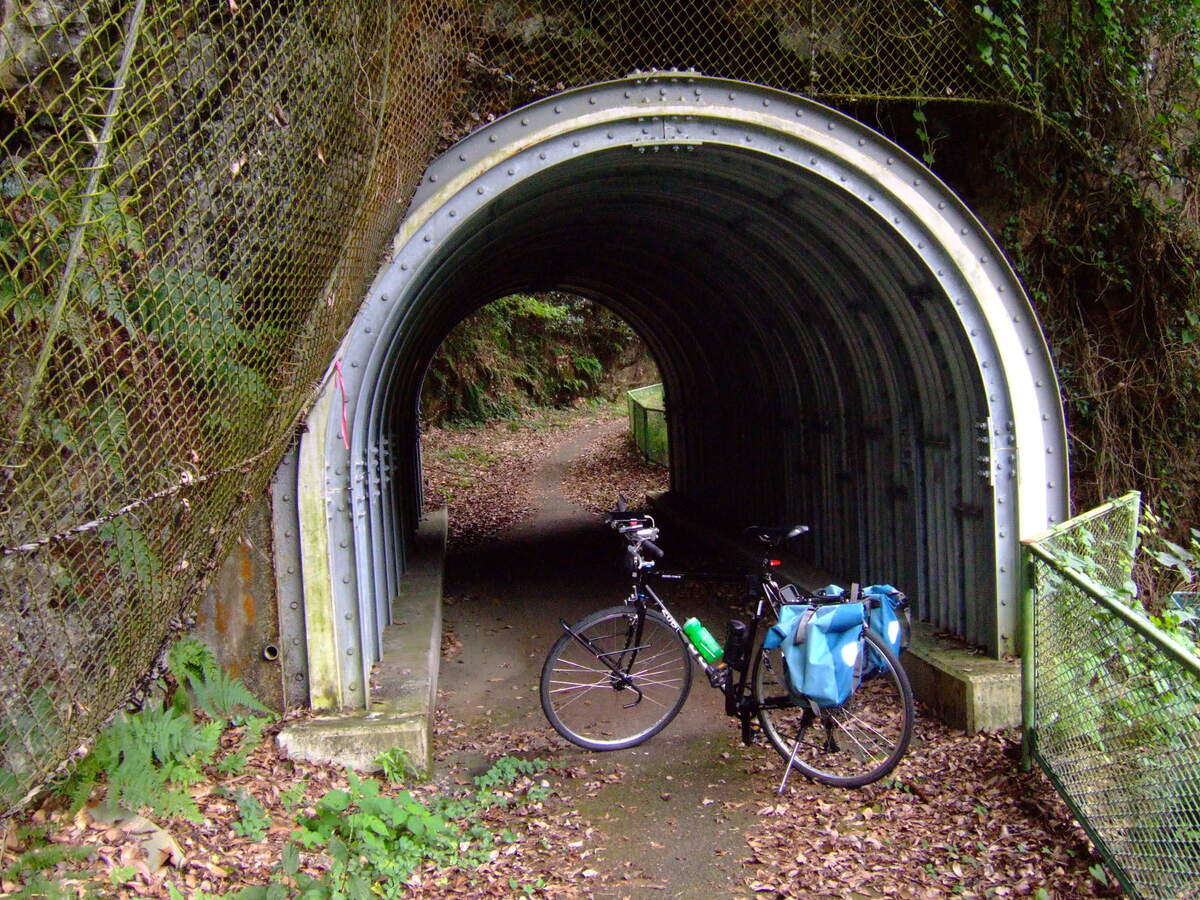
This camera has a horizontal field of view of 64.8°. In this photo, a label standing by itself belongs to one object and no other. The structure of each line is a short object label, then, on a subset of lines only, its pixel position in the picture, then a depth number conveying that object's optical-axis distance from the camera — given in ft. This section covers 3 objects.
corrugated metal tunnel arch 16.35
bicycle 15.99
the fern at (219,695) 14.93
